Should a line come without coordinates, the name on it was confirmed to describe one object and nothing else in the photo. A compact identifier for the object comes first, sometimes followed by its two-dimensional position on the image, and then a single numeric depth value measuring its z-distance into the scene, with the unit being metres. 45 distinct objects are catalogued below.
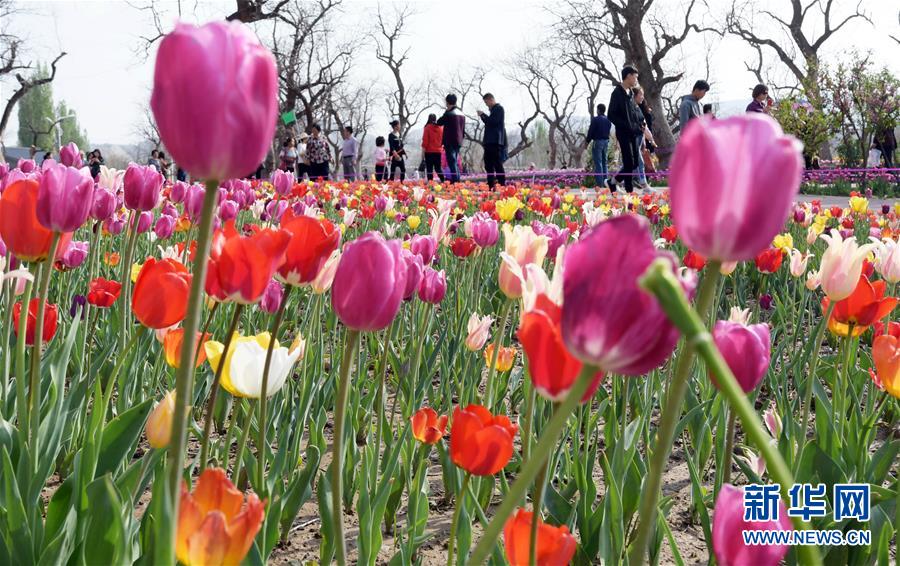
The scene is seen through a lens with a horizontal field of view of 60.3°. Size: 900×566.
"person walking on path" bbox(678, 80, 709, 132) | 11.03
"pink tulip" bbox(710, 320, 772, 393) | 1.00
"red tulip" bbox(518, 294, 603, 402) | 0.62
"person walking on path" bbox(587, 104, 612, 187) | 13.39
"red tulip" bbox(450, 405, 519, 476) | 1.02
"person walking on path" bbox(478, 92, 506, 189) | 13.18
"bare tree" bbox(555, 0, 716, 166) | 26.45
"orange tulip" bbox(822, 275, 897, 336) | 1.70
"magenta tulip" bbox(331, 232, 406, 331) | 0.83
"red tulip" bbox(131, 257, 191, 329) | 1.09
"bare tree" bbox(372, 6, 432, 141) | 45.50
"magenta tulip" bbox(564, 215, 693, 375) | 0.48
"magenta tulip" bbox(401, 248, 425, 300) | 1.45
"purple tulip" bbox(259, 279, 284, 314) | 1.69
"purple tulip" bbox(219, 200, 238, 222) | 3.21
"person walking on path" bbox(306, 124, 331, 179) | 15.40
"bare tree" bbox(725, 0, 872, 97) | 31.67
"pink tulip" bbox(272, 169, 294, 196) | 4.13
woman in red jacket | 14.22
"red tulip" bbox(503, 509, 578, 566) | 0.81
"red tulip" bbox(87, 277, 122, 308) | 1.97
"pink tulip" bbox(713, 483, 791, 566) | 0.66
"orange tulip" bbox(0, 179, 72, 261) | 1.21
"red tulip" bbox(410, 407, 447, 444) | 1.53
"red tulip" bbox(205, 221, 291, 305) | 0.91
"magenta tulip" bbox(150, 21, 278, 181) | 0.57
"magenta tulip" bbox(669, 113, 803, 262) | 0.48
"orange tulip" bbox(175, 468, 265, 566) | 0.68
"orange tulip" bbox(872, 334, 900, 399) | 1.60
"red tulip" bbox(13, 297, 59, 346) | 1.57
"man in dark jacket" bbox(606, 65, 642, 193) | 11.68
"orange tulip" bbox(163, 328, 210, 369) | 1.49
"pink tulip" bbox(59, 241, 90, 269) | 2.10
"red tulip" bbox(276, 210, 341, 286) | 1.03
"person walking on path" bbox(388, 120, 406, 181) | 16.14
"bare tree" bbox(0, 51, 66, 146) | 32.19
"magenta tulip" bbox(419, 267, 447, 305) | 2.07
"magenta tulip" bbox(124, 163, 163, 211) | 2.14
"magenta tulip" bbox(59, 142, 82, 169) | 2.90
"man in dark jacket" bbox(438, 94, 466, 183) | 13.80
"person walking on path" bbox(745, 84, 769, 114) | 11.26
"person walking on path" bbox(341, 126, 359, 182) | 16.00
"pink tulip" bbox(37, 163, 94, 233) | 1.16
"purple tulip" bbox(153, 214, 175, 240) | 2.97
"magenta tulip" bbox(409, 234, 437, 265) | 2.01
